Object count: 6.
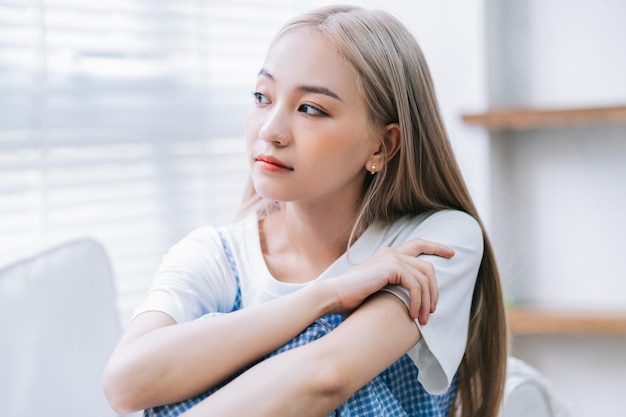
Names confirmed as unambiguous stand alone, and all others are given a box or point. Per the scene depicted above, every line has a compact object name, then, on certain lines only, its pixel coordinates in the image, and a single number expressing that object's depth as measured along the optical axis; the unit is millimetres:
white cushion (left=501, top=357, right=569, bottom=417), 1717
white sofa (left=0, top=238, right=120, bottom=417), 1399
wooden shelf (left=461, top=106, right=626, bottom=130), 2527
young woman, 1230
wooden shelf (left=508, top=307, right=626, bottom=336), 2572
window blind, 1939
